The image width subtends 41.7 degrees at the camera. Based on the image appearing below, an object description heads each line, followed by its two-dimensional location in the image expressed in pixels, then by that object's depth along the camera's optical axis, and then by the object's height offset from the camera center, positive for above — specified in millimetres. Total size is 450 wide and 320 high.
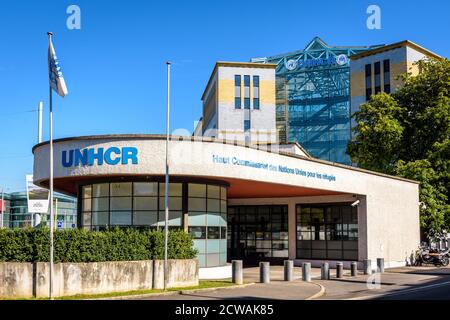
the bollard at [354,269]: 31328 -2996
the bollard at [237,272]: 25594 -2558
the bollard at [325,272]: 29356 -2951
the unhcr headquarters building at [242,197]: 25969 +937
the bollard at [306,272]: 27953 -2803
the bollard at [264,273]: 26625 -2707
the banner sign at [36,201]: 37344 +835
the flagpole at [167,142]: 23423 +2910
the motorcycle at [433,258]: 39409 -3051
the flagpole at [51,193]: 19281 +708
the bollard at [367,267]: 33000 -3035
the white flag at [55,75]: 19828 +4693
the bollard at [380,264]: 34438 -2996
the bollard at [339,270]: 30406 -2962
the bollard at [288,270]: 28039 -2714
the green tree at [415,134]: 48125 +6843
